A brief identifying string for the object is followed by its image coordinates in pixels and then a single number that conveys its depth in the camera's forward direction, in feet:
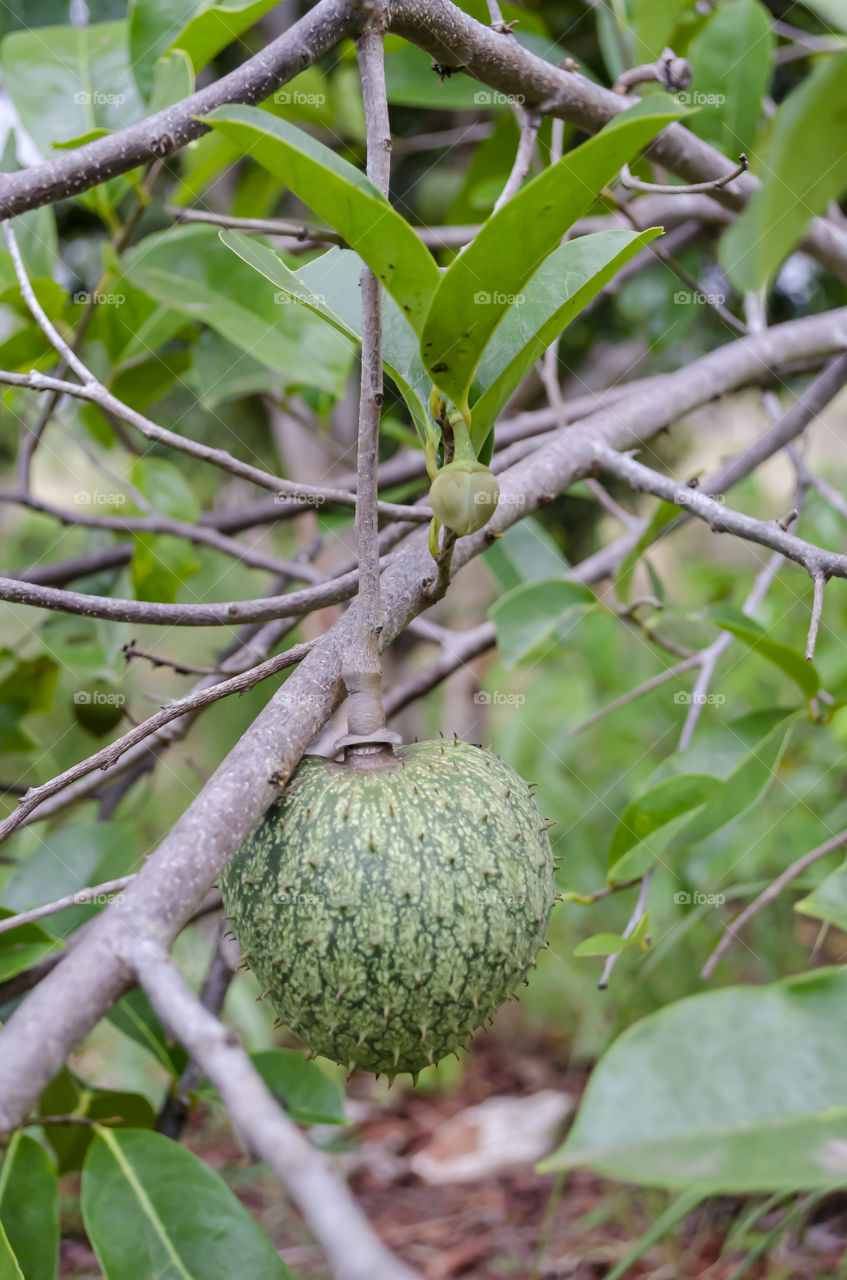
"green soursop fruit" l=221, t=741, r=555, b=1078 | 2.80
